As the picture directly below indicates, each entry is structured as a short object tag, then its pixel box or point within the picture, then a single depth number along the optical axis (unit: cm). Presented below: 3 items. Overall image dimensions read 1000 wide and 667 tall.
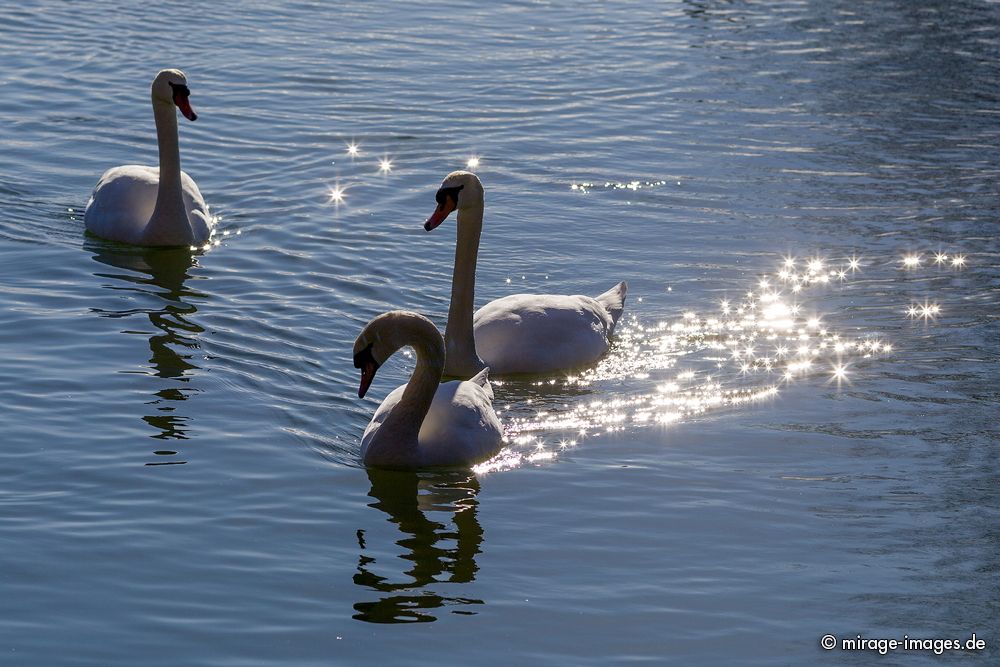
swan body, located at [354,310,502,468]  1027
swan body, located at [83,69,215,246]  1466
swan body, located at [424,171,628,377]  1209
